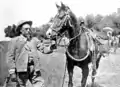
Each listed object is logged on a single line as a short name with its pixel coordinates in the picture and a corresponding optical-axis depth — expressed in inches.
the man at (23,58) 116.7
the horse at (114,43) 303.0
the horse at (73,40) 144.0
